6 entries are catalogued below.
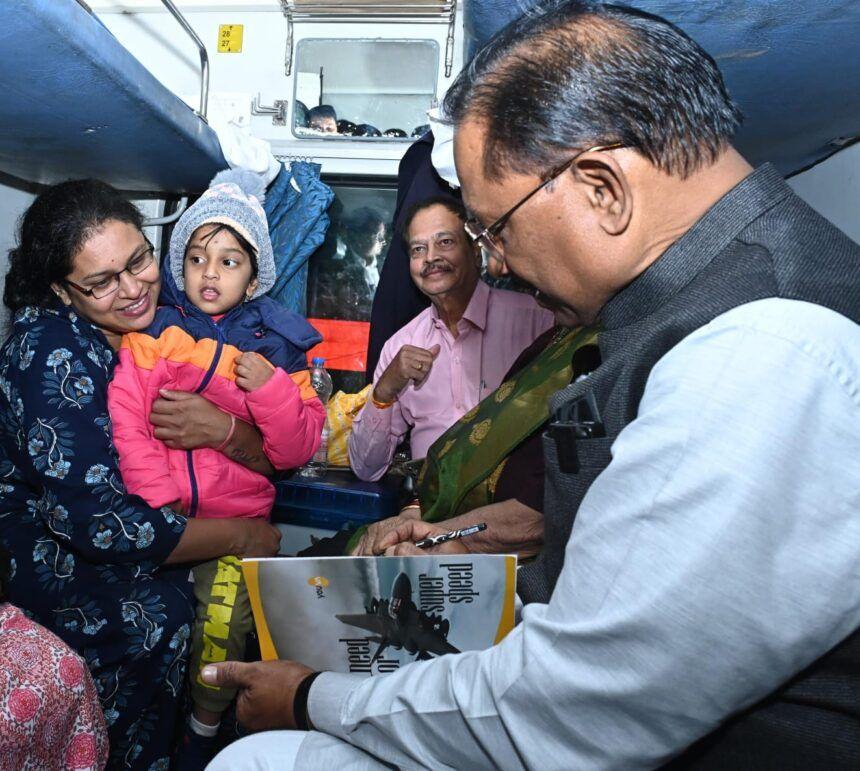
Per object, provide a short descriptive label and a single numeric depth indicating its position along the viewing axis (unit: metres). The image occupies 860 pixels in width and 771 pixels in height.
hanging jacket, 2.96
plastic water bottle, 2.70
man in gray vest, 0.65
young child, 1.96
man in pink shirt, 2.37
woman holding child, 1.72
